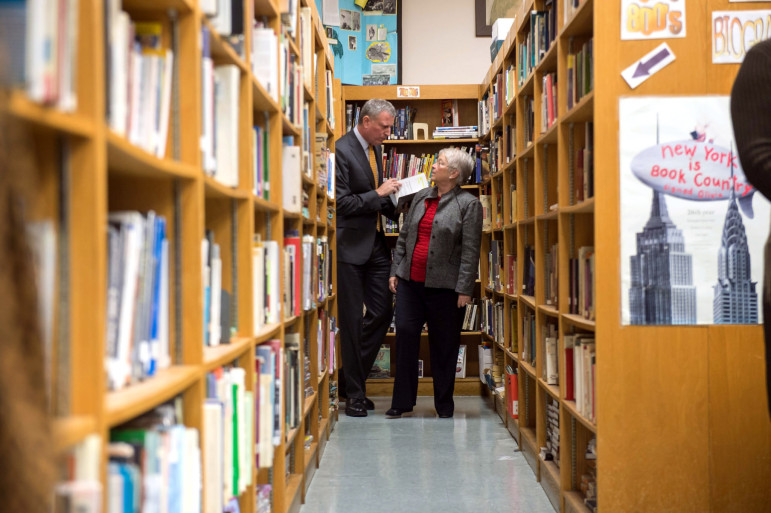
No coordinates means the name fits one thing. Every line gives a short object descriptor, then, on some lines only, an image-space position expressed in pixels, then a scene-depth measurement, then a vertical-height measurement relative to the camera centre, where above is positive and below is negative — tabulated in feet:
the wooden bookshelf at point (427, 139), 18.38 +3.20
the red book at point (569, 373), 9.33 -1.38
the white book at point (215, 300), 5.73 -0.25
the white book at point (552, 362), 10.46 -1.39
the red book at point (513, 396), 13.53 -2.41
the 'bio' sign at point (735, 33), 7.39 +2.23
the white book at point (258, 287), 6.84 -0.19
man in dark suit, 15.21 +0.28
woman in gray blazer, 14.67 -0.24
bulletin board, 20.77 +6.26
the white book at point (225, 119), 5.83 +1.16
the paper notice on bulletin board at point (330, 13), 20.36 +6.89
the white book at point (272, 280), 7.71 -0.13
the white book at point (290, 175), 8.79 +1.09
